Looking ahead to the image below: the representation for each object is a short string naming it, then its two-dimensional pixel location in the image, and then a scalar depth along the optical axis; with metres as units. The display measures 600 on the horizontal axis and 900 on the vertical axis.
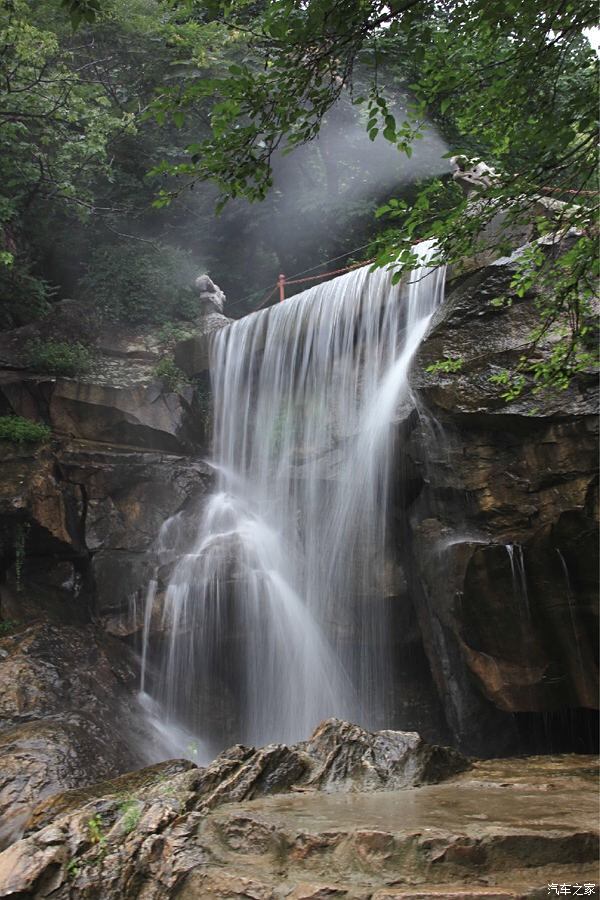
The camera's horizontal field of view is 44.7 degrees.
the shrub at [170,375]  14.92
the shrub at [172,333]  16.55
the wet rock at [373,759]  5.93
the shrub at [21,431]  12.05
